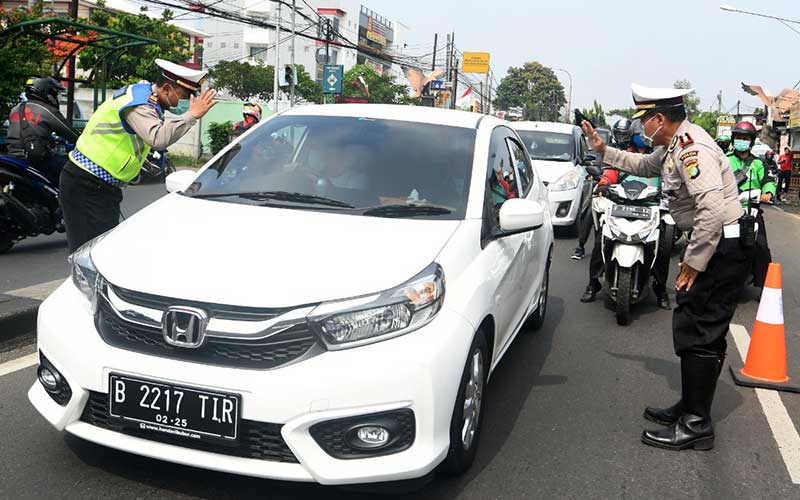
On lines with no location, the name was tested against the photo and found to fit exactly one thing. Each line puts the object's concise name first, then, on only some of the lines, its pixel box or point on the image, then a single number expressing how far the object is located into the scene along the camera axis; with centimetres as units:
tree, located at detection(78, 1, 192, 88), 3172
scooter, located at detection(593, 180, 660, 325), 681
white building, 8962
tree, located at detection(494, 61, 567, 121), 12419
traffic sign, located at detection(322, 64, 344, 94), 2600
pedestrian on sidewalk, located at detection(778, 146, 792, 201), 2831
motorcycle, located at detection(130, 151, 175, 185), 776
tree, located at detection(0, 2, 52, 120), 1286
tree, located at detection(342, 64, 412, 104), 6856
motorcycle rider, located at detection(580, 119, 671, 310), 744
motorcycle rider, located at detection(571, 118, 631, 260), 874
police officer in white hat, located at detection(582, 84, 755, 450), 389
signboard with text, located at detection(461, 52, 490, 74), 6831
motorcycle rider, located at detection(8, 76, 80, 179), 809
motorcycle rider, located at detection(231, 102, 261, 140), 1047
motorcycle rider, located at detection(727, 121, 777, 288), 779
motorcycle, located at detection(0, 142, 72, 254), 805
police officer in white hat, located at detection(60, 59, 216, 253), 462
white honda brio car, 285
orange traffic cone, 524
